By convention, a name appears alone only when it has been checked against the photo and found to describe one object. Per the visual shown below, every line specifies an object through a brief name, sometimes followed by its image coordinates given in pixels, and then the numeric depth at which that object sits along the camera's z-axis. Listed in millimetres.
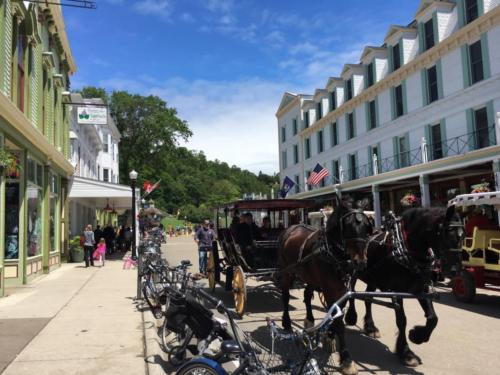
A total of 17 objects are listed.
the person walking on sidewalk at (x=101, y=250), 20188
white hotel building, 21359
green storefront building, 11656
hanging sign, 19750
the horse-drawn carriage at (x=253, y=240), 9391
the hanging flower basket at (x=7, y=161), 10148
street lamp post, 14683
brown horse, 5465
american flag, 25916
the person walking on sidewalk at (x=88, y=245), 19047
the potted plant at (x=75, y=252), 21281
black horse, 5641
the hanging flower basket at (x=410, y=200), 14969
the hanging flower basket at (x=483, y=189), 13853
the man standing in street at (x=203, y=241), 16086
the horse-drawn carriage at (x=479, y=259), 9422
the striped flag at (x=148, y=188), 28494
